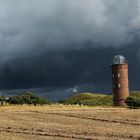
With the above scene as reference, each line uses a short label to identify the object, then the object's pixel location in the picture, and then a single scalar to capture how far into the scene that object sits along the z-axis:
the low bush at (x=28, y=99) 85.14
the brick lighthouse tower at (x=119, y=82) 89.26
